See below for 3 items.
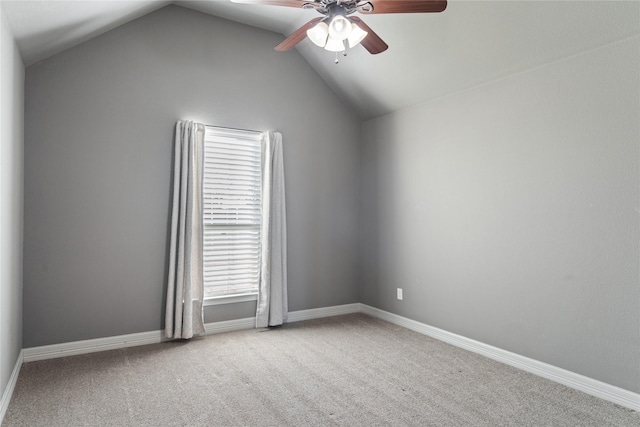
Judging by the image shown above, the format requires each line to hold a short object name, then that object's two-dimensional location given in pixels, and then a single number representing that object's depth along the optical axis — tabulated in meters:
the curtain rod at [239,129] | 4.39
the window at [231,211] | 4.36
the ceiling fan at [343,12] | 2.51
